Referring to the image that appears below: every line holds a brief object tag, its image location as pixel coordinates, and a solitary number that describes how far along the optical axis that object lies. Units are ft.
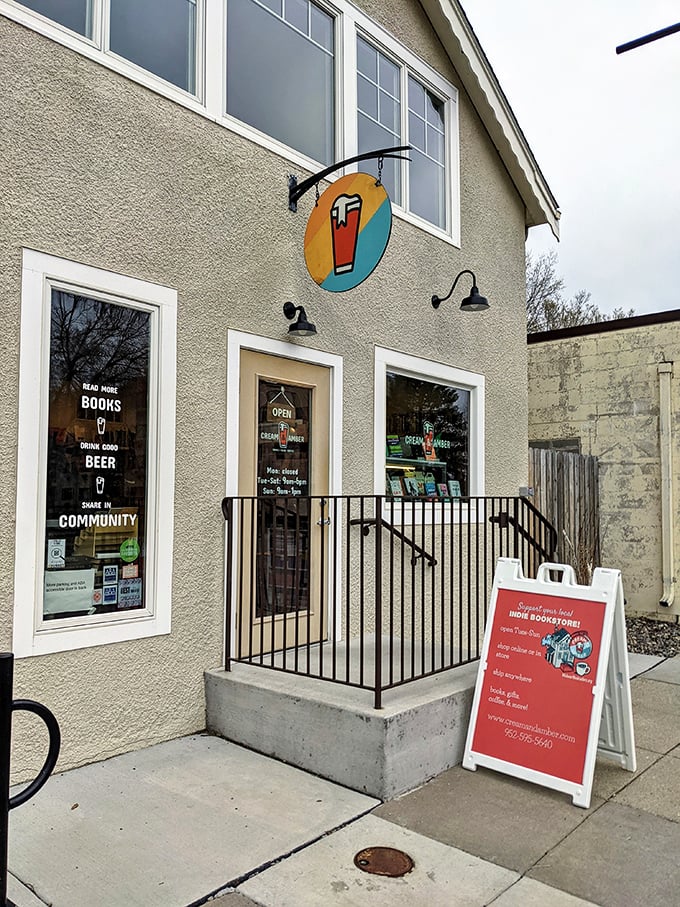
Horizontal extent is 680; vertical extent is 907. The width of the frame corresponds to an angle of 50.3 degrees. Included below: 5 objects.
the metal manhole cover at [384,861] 9.30
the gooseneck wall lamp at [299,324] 15.52
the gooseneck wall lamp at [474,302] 19.03
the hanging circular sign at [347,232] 14.66
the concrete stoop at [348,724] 11.46
